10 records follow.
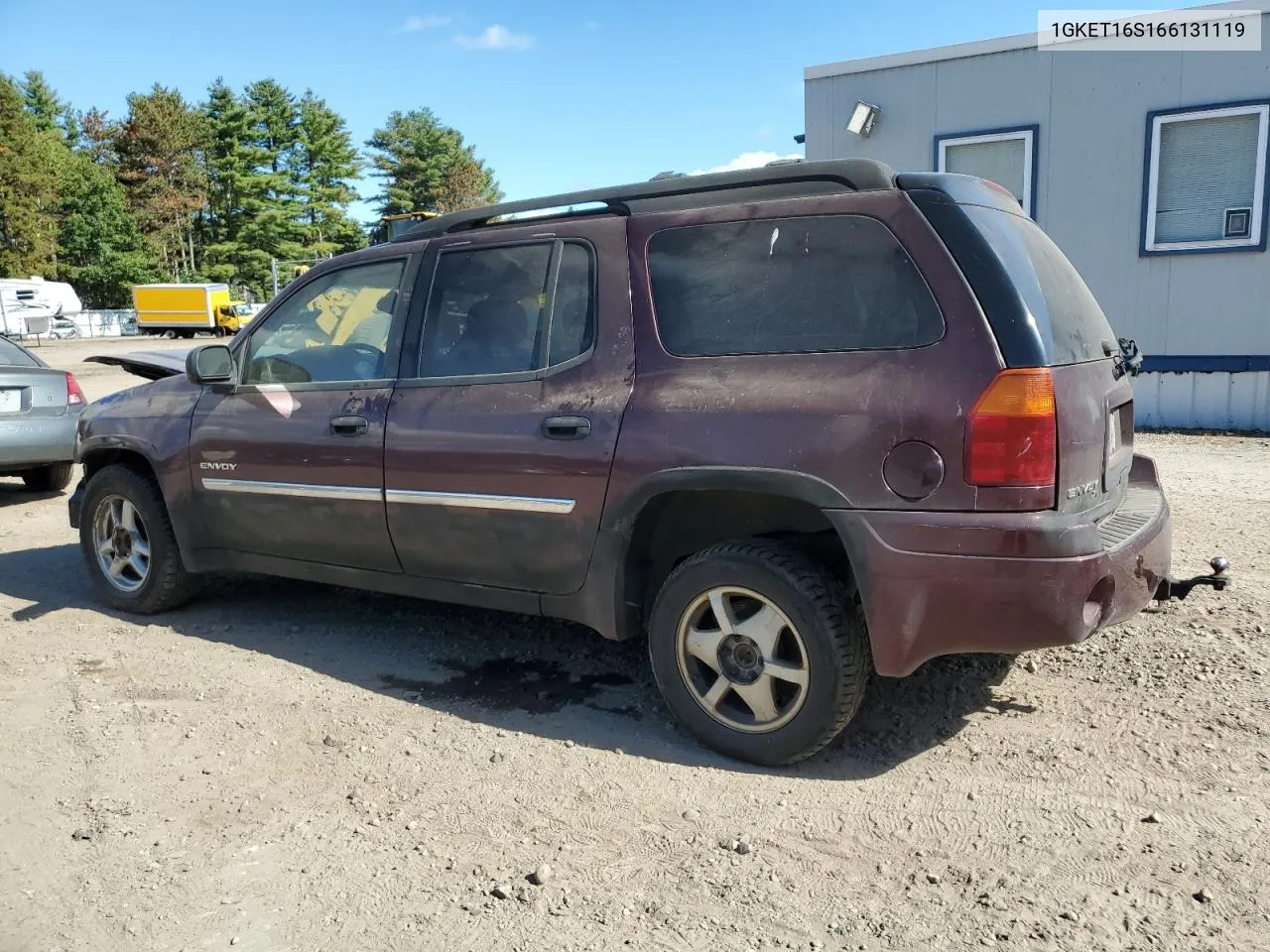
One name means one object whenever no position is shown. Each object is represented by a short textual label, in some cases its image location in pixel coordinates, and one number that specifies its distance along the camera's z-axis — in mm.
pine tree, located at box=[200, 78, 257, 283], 64750
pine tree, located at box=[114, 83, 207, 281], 65250
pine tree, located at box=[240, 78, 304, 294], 66312
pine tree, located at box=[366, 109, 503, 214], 77812
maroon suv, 2854
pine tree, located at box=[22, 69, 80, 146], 73812
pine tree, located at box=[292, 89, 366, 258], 70875
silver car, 7793
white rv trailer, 41969
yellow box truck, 46938
